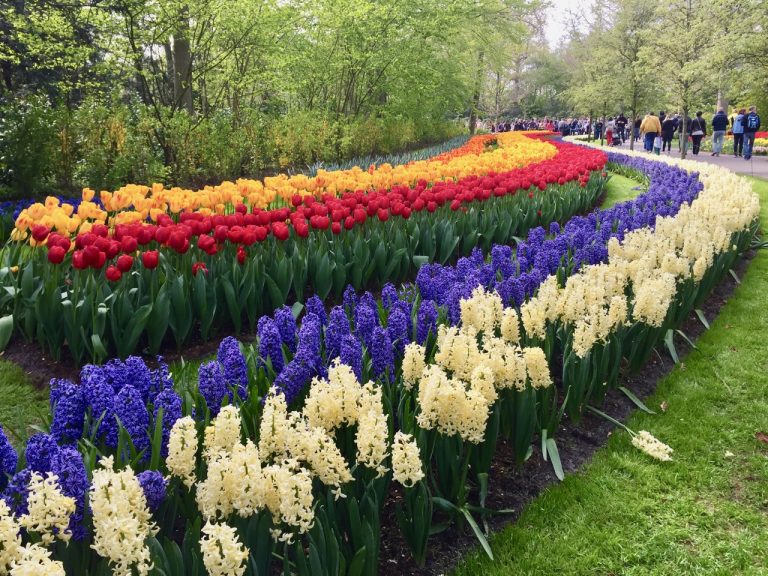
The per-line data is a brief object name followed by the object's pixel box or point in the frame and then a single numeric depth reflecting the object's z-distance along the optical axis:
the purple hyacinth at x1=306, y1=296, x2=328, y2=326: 3.34
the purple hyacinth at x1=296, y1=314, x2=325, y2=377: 2.65
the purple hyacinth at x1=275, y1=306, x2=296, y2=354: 3.10
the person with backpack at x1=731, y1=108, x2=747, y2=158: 20.70
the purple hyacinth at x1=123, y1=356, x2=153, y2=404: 2.45
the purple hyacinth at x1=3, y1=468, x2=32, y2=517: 1.75
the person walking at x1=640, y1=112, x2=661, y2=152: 20.62
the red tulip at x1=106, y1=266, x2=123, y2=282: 3.82
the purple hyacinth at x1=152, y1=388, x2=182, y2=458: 2.15
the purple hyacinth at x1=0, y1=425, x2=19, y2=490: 1.92
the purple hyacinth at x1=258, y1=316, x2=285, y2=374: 2.88
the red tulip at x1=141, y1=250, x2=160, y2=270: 3.97
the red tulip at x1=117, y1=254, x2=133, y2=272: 3.88
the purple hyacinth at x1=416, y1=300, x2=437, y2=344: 3.29
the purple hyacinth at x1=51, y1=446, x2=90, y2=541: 1.68
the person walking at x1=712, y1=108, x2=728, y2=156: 20.97
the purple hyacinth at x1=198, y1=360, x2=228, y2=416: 2.44
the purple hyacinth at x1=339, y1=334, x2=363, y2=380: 2.68
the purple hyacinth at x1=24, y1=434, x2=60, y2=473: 1.81
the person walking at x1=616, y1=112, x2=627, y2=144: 31.70
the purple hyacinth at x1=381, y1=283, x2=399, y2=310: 3.64
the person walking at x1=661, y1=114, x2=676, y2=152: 23.95
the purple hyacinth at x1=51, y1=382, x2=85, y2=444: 2.15
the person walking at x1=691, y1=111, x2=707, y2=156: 22.23
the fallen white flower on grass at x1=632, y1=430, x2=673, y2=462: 3.21
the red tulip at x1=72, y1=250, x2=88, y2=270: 3.80
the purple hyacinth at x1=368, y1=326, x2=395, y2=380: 2.78
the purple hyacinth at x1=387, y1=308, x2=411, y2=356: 3.06
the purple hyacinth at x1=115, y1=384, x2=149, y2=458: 2.14
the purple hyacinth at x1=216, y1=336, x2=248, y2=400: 2.61
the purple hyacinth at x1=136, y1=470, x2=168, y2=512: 1.76
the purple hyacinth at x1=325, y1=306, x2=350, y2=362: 2.96
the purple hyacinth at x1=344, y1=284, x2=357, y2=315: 3.65
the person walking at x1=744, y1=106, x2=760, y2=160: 19.44
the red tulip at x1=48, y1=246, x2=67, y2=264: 3.92
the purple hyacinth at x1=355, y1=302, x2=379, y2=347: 3.12
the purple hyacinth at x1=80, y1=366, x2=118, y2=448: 2.18
